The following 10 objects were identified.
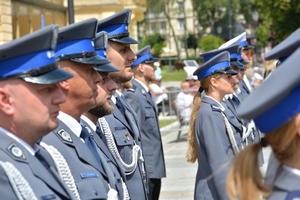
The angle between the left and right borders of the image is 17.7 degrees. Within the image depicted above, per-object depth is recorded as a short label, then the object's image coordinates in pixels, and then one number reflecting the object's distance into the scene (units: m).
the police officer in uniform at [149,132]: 10.68
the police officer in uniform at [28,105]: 3.96
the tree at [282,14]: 46.96
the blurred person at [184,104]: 23.31
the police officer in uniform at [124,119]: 6.81
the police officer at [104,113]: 5.80
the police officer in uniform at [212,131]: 7.31
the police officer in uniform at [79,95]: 5.11
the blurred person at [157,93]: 22.76
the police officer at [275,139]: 3.08
